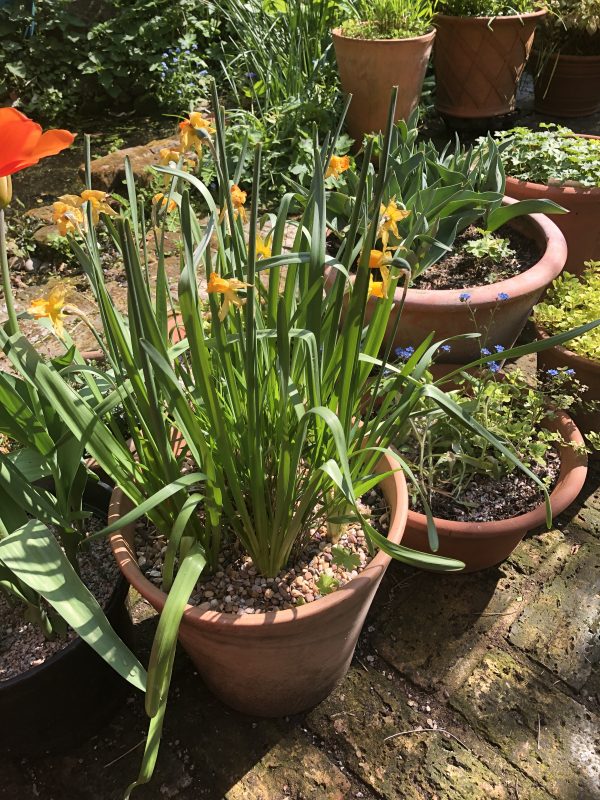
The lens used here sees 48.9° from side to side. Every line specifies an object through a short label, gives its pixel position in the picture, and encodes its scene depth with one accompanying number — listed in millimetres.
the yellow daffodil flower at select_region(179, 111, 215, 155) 986
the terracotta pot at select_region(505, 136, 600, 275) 2342
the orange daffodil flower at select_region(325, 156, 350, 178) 1190
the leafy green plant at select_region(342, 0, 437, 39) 3215
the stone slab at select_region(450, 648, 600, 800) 1313
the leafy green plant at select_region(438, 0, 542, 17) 3352
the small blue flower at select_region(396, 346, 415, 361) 1597
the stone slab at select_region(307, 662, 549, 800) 1301
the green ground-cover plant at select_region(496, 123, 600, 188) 2348
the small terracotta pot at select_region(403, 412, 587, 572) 1496
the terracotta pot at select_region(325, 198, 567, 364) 1808
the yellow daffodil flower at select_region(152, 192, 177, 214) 1090
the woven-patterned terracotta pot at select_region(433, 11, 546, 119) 3379
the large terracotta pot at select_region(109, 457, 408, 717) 1104
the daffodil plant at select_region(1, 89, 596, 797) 936
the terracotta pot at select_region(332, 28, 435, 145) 3160
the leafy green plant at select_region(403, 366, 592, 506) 1601
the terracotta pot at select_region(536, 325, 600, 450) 1846
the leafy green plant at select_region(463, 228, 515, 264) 2039
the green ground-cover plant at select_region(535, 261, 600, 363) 1854
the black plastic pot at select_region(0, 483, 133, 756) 1181
